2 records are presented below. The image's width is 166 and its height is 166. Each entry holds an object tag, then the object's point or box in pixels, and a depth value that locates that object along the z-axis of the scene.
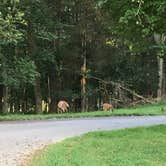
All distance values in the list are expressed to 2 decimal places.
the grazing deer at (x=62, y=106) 37.22
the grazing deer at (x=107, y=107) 35.13
